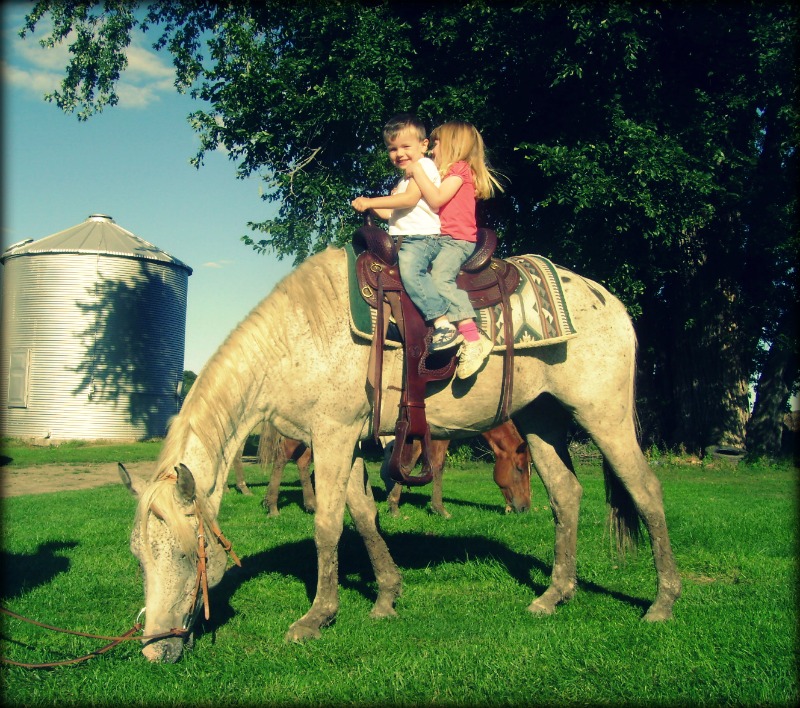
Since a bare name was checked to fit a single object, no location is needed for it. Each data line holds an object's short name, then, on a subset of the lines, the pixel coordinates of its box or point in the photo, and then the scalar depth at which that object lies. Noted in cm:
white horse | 378
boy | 443
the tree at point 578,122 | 1223
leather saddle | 441
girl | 444
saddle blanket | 449
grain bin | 2506
